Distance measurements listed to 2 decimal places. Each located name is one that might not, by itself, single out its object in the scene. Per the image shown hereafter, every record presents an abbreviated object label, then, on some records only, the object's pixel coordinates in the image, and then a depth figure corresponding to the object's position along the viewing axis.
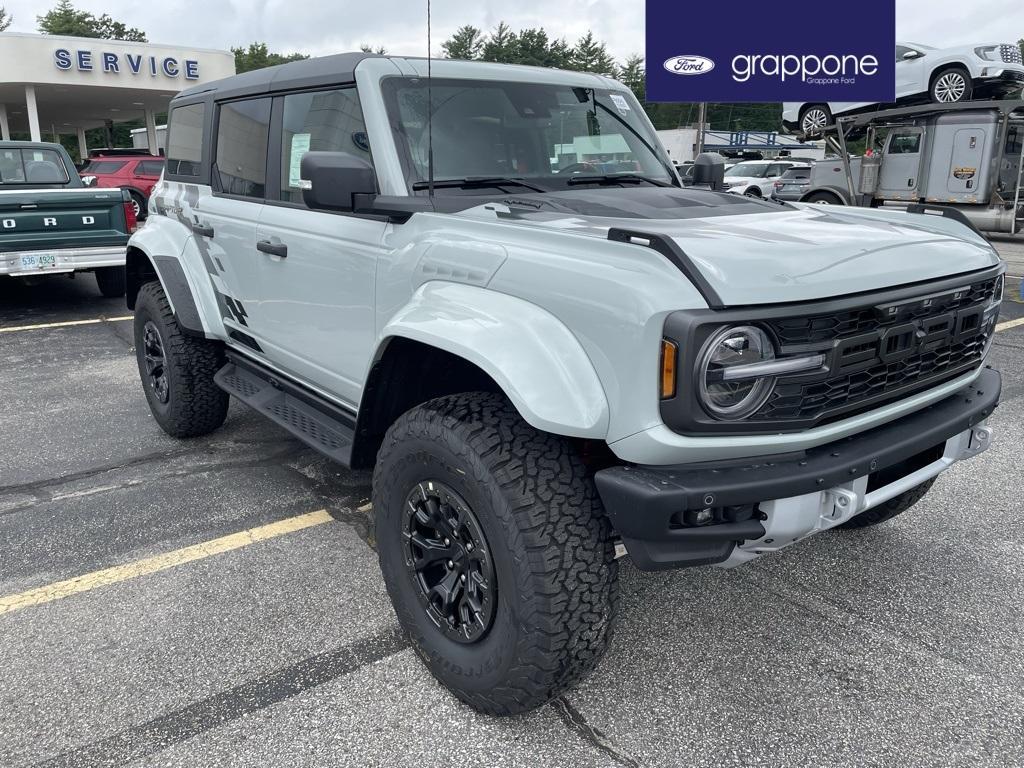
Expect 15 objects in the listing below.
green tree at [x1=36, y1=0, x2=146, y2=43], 70.00
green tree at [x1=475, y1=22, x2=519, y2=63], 76.00
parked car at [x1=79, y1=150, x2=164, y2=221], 19.89
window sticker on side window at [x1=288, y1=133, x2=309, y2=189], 3.37
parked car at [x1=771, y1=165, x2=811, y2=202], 21.67
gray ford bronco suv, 1.94
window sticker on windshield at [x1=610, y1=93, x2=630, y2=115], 3.70
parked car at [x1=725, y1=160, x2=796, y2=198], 23.06
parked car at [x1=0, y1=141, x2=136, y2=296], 7.99
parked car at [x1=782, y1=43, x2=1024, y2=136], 15.63
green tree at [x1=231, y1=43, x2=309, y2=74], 76.61
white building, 25.61
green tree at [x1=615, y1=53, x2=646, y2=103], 74.81
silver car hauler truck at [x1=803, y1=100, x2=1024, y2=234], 14.48
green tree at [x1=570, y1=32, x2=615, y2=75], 81.75
